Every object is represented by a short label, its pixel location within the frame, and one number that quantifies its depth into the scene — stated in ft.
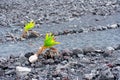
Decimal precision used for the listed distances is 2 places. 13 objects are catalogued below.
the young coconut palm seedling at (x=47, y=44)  10.59
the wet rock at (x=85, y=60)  10.33
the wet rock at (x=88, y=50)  11.78
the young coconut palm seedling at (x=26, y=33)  16.98
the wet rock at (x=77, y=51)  11.48
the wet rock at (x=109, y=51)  11.28
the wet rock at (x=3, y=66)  10.12
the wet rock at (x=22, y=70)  9.22
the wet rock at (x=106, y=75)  8.13
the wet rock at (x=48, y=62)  10.39
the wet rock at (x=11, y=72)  9.46
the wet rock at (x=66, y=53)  11.25
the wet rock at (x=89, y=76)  8.51
